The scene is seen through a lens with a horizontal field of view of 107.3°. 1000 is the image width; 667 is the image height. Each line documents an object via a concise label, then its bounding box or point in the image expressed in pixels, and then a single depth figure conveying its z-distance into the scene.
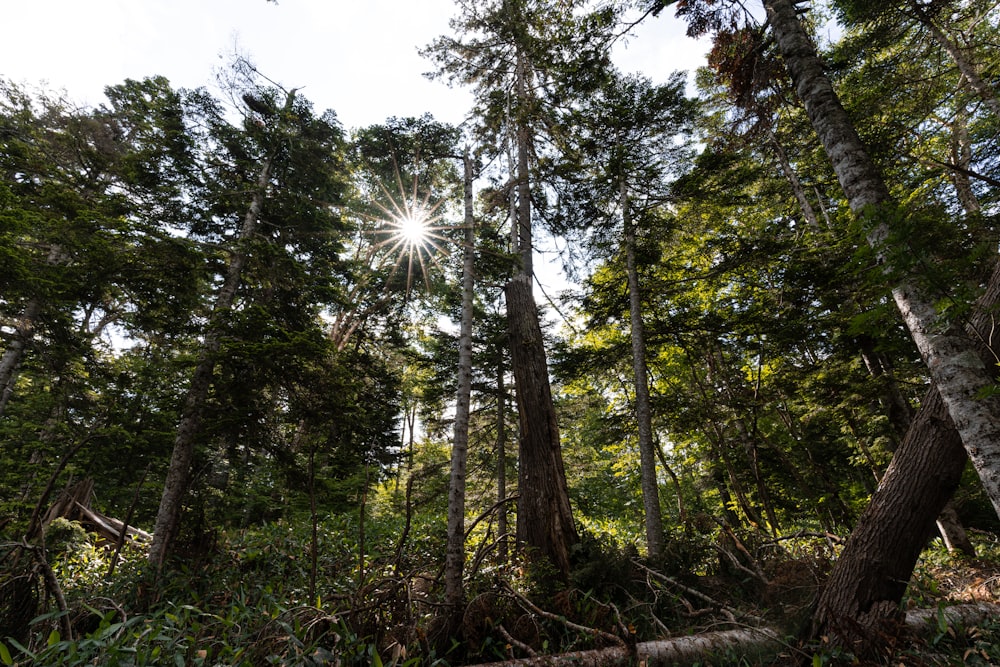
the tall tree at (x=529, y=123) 6.53
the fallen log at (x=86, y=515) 8.85
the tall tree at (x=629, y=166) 8.91
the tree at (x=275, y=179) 10.22
